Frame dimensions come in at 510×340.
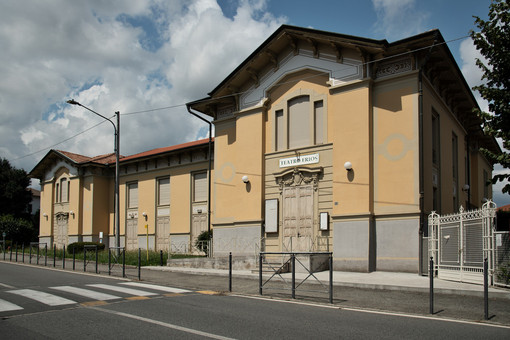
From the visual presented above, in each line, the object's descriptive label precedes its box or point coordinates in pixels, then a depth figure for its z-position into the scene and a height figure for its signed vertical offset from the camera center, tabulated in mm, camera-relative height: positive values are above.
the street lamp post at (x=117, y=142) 21641 +3288
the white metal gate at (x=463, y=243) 13039 -939
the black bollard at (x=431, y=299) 9523 -1771
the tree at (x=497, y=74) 11639 +3545
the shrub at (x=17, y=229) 42156 -1860
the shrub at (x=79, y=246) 31261 -2509
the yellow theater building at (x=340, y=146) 17812 +2847
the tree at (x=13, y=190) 53938 +2175
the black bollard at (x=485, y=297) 8977 -1623
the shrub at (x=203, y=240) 26077 -1648
